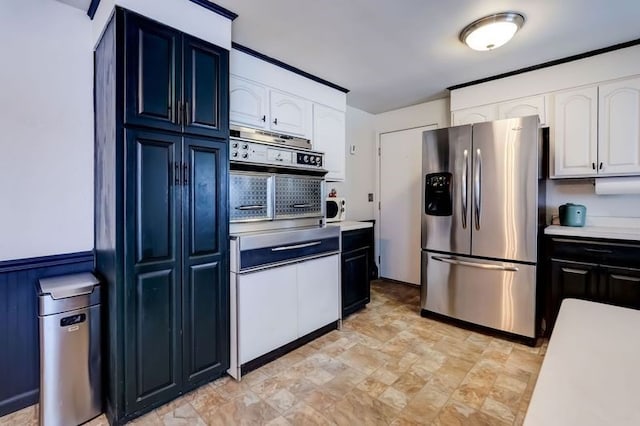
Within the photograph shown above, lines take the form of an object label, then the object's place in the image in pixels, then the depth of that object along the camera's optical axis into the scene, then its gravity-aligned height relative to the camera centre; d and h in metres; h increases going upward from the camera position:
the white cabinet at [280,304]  2.07 -0.74
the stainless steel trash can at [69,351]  1.59 -0.76
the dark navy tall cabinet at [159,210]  1.62 +0.00
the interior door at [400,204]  4.15 +0.07
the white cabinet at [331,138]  3.22 +0.78
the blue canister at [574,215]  2.73 -0.06
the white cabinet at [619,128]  2.49 +0.66
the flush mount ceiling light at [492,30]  2.09 +1.27
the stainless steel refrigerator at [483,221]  2.52 -0.12
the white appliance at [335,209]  3.58 +0.00
